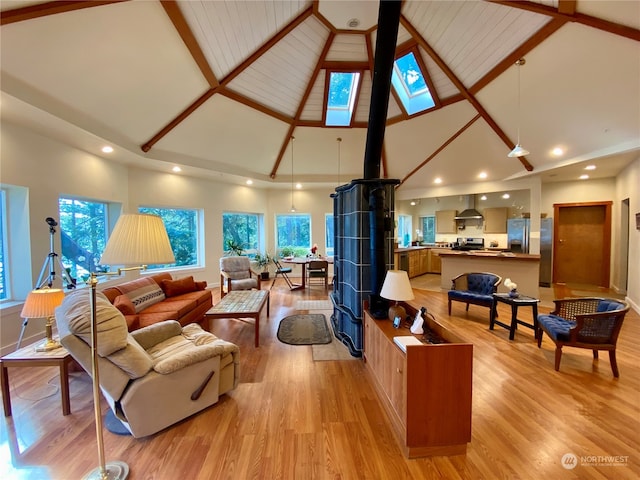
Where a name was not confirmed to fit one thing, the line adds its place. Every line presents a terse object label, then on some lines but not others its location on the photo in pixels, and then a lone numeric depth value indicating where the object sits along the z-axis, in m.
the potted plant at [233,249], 7.27
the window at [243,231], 7.36
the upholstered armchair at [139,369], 1.79
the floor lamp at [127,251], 1.51
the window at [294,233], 8.29
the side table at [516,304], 3.48
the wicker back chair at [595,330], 2.65
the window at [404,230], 9.38
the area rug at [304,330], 3.67
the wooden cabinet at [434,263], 8.55
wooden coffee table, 3.43
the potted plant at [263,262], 7.78
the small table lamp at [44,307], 2.31
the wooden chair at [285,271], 6.68
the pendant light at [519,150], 3.61
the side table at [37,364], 2.14
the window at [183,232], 6.21
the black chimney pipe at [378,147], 2.59
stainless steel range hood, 7.71
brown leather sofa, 3.18
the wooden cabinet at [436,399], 1.77
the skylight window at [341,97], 4.96
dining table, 6.48
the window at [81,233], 4.12
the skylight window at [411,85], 4.64
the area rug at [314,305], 5.12
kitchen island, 5.20
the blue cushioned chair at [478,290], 4.16
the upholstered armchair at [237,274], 5.22
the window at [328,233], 8.27
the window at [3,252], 3.35
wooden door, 6.37
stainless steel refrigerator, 6.47
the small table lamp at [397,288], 2.34
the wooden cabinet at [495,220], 7.33
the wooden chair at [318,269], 6.27
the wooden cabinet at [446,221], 8.24
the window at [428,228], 8.84
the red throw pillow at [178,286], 4.24
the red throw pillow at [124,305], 3.07
